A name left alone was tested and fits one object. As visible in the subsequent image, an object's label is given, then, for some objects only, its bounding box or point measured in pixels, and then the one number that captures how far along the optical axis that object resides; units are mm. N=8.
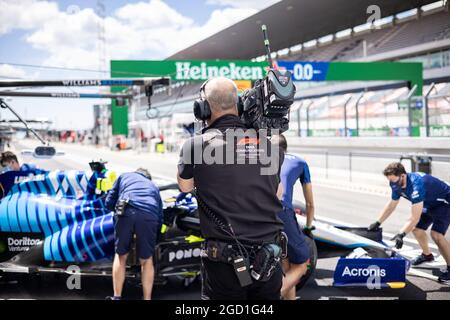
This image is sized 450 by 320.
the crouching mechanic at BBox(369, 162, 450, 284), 5145
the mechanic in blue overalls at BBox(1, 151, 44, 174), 6070
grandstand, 16469
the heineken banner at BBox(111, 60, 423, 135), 20047
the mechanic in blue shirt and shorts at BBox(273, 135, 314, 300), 4043
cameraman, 2412
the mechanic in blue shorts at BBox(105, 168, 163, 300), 4262
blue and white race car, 4664
